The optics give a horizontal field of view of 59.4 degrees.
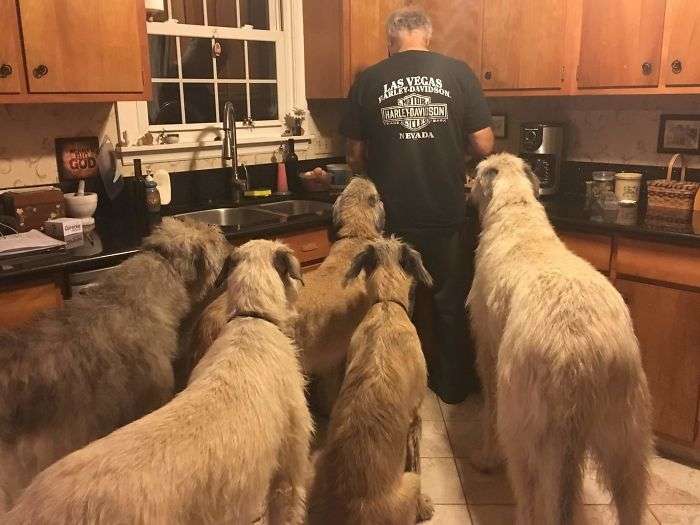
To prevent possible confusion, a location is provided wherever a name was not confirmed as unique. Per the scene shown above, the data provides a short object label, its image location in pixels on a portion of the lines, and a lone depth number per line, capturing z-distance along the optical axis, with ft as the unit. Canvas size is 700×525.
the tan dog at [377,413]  5.64
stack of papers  7.52
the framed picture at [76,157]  9.58
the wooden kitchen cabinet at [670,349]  8.47
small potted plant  12.78
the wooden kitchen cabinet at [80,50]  7.85
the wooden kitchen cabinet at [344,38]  11.53
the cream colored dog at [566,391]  5.51
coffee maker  11.30
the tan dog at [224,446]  4.12
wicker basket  9.60
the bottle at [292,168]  12.46
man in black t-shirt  9.46
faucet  11.22
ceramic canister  10.32
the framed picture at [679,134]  10.21
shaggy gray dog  5.41
